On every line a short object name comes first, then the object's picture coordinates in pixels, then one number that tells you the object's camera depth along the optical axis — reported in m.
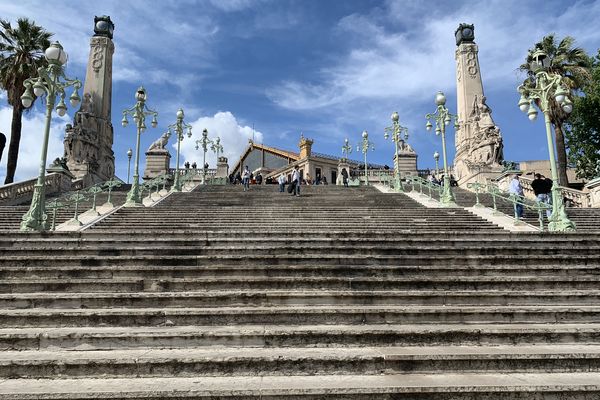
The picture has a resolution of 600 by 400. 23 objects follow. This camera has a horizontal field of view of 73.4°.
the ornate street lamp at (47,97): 10.25
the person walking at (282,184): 22.24
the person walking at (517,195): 13.02
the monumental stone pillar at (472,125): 30.02
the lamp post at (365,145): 31.34
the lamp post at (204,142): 33.50
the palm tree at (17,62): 24.80
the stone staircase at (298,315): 4.29
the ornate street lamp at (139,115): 17.00
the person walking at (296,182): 20.31
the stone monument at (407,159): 36.87
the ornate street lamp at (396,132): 23.58
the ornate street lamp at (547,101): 10.71
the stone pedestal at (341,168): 34.88
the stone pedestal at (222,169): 38.94
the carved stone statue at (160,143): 37.78
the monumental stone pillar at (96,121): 29.66
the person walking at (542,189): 14.87
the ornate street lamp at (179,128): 23.26
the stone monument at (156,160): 36.53
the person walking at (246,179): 23.12
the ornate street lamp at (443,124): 16.22
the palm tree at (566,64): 27.72
